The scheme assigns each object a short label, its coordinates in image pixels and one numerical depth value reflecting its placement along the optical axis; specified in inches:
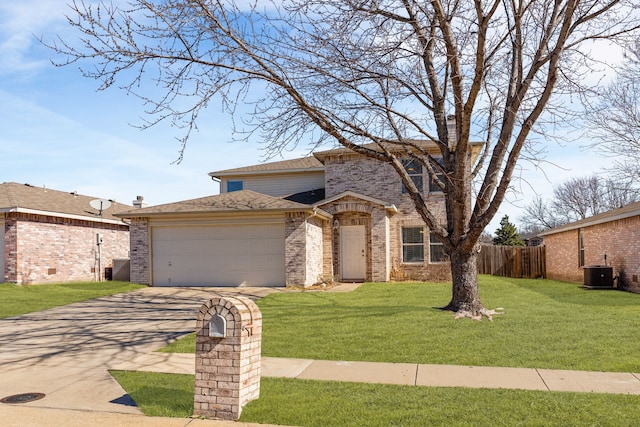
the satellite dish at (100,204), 910.2
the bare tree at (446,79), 377.1
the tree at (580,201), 1914.4
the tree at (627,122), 884.2
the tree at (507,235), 1478.8
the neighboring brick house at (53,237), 756.6
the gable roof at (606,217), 695.1
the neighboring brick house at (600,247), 699.4
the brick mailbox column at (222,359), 211.3
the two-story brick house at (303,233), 726.5
